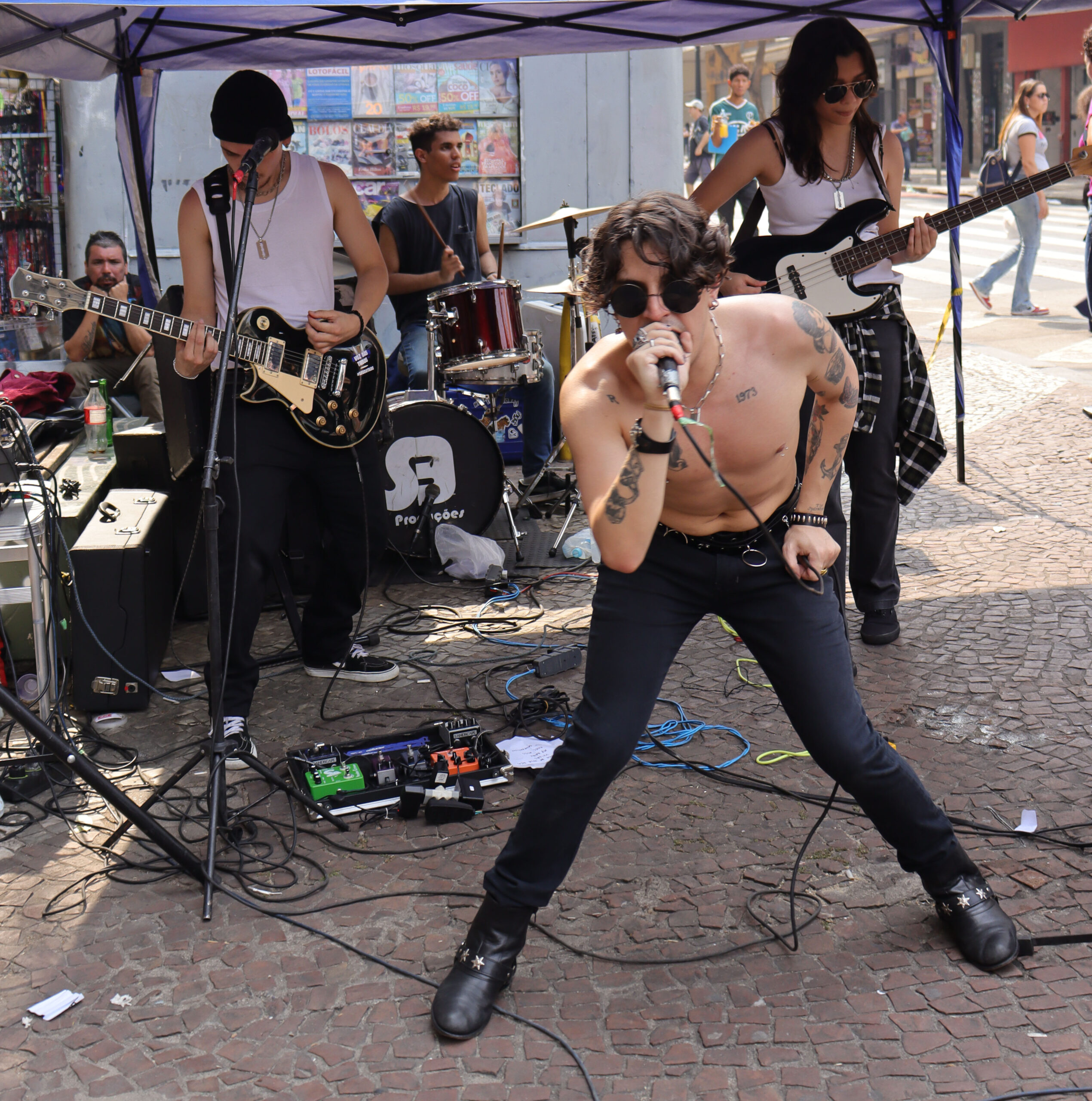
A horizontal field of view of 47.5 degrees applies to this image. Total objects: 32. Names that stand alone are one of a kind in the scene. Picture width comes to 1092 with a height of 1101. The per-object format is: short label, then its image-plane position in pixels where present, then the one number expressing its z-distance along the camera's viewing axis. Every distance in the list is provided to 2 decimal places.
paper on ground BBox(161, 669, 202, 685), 4.99
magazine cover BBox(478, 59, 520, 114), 8.95
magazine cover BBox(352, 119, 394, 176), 8.95
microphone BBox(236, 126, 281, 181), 3.56
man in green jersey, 15.88
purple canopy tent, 5.50
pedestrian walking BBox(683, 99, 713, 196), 18.66
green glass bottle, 6.06
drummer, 6.84
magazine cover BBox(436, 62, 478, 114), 8.94
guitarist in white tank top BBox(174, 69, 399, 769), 4.06
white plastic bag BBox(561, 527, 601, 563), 6.36
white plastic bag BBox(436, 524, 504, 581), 6.21
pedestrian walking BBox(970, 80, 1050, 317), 11.23
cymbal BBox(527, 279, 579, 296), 7.12
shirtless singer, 2.66
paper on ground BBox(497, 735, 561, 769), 4.09
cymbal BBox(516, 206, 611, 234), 7.10
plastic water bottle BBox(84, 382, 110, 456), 5.85
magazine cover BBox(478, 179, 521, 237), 9.09
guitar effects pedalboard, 3.78
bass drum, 6.31
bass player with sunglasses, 4.43
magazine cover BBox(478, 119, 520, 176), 9.02
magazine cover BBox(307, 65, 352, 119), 8.83
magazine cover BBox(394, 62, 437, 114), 8.93
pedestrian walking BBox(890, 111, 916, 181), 34.84
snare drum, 6.63
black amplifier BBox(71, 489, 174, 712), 4.64
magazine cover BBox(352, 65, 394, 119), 8.86
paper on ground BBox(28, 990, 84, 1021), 2.90
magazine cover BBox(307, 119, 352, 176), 8.90
